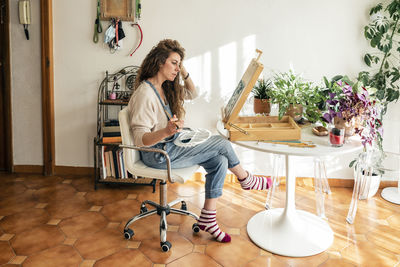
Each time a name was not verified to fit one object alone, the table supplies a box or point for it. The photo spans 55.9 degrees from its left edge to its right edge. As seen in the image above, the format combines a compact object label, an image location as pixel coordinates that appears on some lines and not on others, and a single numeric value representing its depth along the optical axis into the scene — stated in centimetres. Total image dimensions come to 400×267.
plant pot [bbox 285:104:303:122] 238
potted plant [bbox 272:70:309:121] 233
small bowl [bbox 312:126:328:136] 222
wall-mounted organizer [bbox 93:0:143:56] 320
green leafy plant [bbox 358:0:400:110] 290
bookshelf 311
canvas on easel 201
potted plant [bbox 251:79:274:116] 259
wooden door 334
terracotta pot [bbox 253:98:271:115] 260
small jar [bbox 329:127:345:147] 199
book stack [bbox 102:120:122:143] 309
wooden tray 208
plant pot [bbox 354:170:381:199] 306
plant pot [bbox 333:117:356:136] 205
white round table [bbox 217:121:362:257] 224
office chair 222
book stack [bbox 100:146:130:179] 309
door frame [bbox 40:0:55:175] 328
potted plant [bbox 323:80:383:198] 201
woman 227
